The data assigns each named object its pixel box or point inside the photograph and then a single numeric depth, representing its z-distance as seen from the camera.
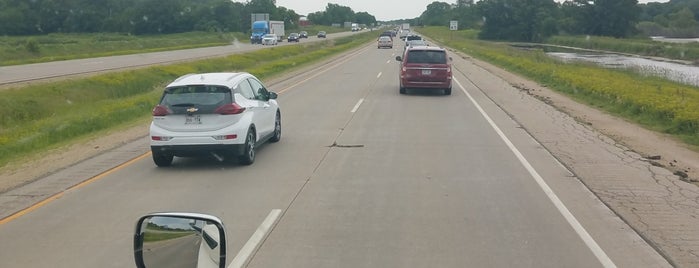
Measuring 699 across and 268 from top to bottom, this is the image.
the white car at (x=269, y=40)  86.94
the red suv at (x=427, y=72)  25.52
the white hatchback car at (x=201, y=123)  11.49
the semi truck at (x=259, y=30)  93.05
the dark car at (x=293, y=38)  103.06
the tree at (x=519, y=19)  130.88
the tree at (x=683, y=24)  125.81
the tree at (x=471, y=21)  189.25
